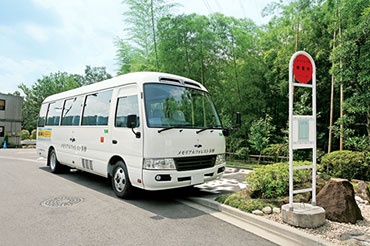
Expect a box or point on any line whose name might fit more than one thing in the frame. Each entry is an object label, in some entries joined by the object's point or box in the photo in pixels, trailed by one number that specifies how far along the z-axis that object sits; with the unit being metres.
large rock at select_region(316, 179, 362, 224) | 3.76
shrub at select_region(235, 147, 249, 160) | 11.13
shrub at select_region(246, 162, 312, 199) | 4.73
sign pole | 3.73
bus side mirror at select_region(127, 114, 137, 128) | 4.54
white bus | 4.61
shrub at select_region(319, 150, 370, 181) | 6.88
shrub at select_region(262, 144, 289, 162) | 9.56
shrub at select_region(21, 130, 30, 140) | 31.20
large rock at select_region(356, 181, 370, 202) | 5.00
